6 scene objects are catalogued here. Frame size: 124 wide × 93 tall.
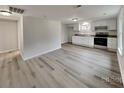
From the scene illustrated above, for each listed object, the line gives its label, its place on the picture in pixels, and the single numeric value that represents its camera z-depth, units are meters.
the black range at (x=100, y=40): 5.07
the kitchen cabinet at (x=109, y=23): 4.70
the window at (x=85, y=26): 6.23
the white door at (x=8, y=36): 4.63
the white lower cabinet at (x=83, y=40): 5.75
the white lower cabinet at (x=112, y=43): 4.53
